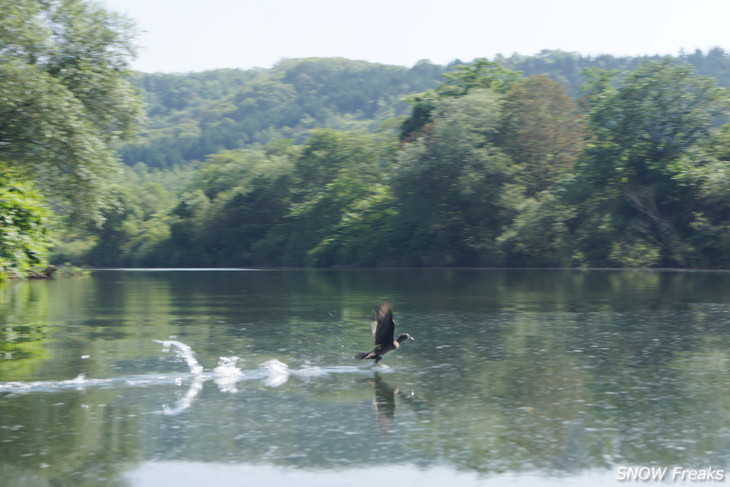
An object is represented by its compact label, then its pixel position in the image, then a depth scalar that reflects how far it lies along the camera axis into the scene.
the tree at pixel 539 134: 92.44
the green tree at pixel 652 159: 77.81
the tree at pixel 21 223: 36.16
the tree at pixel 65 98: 36.44
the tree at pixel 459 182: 89.19
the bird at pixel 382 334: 17.53
